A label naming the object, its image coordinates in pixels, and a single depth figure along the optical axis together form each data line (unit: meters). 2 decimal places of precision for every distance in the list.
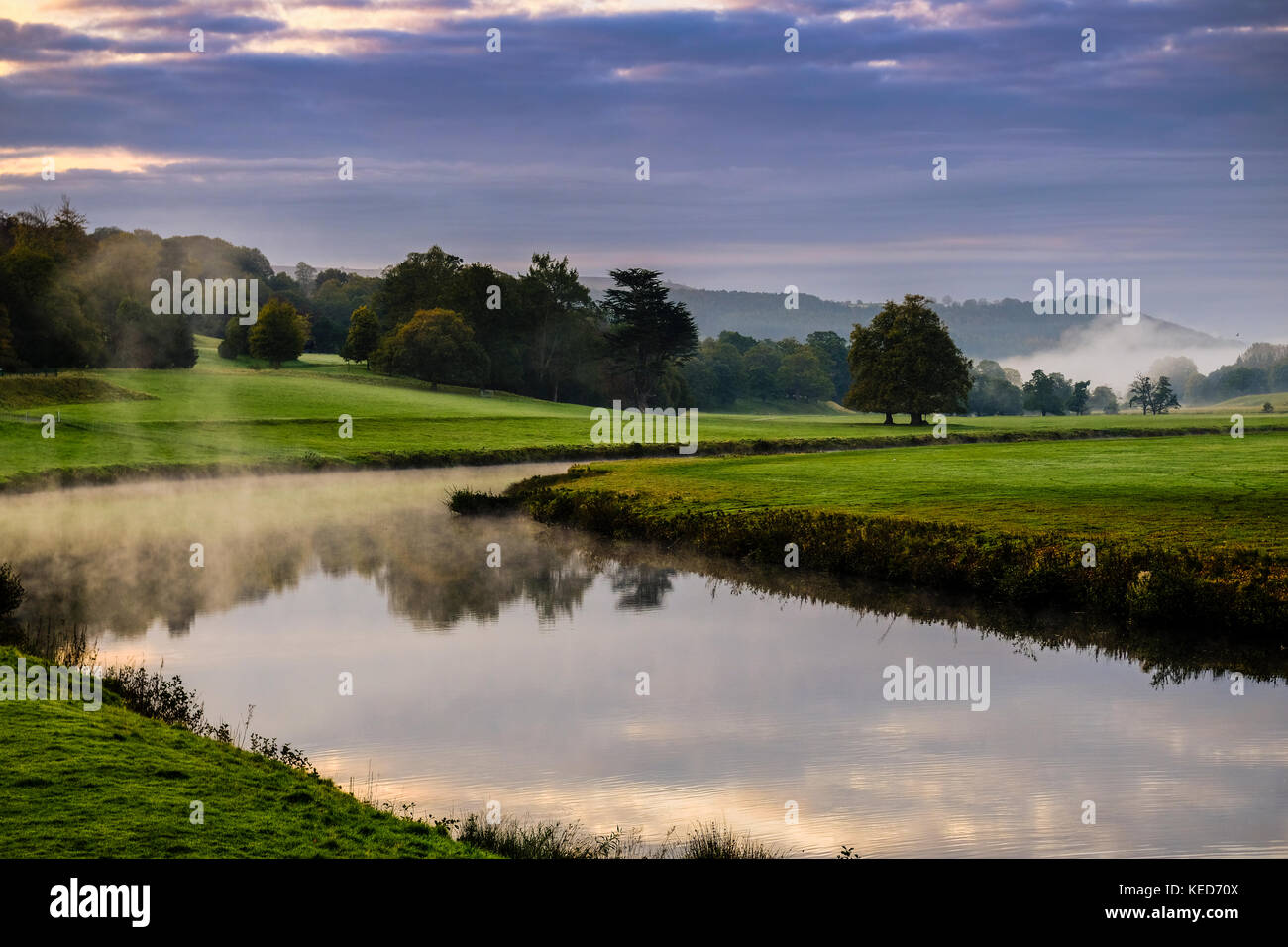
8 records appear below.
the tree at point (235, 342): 124.38
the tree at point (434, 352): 112.50
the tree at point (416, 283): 138.62
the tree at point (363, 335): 123.94
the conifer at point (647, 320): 110.81
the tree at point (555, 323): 131.12
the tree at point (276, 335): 117.06
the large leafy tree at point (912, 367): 97.69
